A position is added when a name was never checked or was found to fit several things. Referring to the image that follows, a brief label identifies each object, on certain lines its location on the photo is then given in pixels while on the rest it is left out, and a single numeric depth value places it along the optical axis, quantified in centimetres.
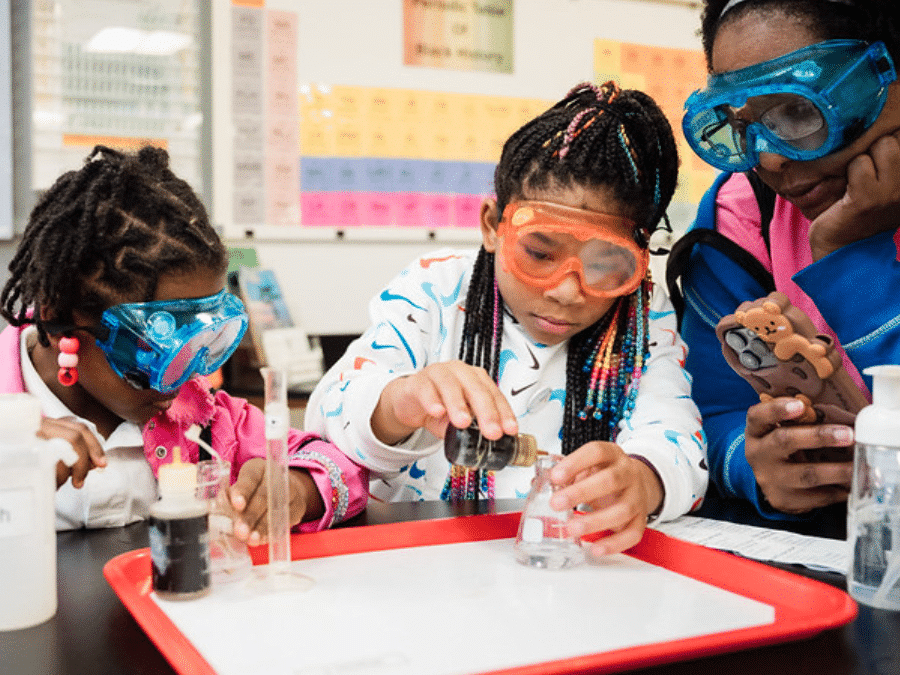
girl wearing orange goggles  109
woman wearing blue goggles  108
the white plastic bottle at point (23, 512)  64
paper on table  88
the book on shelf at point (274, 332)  265
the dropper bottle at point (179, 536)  68
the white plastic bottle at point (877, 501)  73
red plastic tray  58
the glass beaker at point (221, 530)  74
